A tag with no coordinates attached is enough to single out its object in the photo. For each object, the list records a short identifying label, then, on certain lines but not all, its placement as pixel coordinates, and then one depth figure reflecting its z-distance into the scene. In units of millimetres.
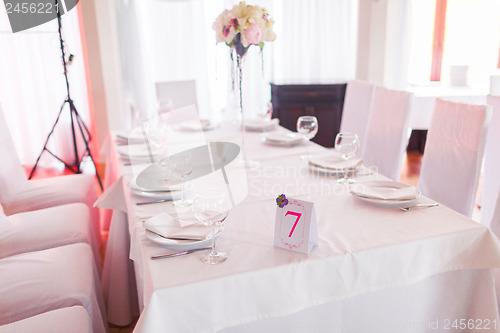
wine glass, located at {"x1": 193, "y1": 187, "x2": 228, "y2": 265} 1115
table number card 1146
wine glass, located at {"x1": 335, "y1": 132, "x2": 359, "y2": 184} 1758
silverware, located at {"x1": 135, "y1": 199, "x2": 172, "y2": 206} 1546
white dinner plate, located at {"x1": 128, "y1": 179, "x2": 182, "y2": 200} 1562
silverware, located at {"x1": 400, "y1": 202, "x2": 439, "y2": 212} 1424
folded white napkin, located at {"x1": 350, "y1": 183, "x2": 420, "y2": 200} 1474
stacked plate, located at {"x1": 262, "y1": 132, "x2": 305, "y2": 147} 2357
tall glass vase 1897
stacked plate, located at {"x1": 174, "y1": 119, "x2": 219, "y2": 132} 2779
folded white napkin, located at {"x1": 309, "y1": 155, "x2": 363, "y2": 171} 1822
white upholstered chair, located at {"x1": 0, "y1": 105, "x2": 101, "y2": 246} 2344
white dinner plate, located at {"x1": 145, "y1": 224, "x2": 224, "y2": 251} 1174
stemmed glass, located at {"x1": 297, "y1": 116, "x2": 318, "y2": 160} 2051
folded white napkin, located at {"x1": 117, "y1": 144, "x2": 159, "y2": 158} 2164
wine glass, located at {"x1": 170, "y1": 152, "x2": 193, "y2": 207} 1528
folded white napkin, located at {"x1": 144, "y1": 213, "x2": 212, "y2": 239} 1214
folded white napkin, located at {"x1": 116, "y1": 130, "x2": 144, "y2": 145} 2490
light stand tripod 3553
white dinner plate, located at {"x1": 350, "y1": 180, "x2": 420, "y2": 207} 1448
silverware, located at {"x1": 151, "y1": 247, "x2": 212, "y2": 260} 1144
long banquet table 1059
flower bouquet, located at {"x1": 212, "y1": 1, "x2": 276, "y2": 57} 1784
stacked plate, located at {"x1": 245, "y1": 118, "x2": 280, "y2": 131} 2787
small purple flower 1164
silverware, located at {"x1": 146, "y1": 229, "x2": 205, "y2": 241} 1189
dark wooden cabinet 4281
